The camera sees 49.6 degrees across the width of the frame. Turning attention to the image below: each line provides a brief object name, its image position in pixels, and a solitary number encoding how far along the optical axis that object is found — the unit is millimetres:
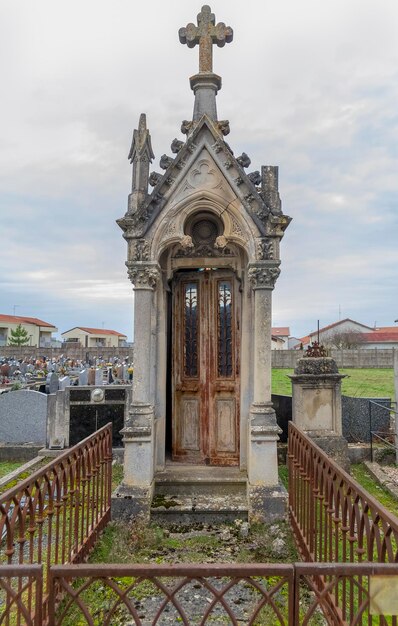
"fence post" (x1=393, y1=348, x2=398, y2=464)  7480
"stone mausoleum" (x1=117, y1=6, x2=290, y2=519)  5215
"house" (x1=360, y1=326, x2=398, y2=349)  68481
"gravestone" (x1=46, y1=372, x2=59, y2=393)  11914
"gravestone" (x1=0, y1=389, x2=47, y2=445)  8969
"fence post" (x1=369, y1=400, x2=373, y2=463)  8049
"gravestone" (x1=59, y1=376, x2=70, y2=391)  11668
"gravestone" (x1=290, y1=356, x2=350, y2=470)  7852
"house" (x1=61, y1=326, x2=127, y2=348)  88281
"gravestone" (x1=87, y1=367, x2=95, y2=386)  13180
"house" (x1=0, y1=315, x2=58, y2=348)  73375
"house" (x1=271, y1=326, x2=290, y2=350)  75188
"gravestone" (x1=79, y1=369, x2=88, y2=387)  13088
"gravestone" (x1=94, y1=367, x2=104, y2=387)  13195
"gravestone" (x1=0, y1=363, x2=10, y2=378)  21766
